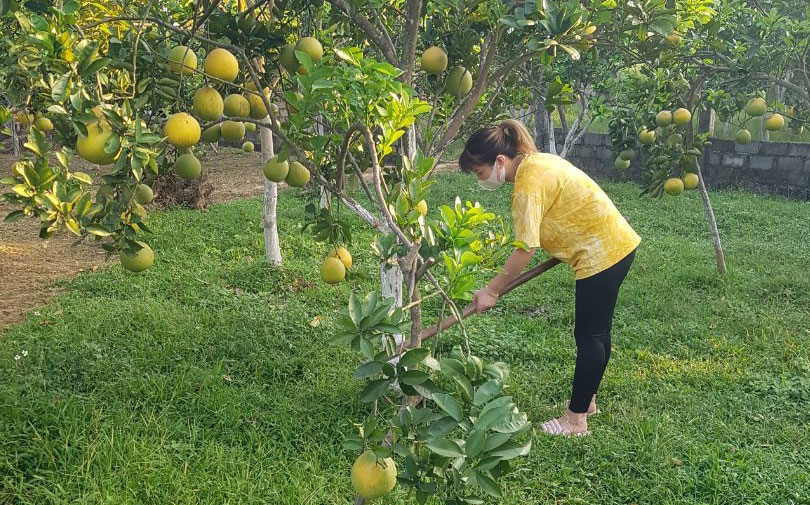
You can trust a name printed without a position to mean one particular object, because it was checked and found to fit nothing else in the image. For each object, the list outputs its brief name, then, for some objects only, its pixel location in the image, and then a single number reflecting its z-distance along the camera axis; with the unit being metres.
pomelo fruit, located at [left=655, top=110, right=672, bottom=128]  4.32
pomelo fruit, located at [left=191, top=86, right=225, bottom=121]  2.09
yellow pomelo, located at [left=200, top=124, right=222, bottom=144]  2.36
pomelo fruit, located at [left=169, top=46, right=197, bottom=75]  2.14
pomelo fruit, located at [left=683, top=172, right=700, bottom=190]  4.11
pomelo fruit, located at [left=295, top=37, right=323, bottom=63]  2.32
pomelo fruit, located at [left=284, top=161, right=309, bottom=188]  2.54
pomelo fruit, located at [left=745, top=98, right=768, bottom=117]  4.58
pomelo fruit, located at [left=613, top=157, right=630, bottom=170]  5.31
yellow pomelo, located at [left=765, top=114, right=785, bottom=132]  5.12
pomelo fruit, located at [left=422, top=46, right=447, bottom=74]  2.69
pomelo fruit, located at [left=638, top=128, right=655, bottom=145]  4.39
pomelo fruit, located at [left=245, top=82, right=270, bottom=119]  2.45
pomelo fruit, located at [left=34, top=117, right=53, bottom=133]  2.44
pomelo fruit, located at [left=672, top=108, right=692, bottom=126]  4.25
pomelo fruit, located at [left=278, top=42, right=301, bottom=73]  2.36
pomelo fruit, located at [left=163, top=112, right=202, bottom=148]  1.96
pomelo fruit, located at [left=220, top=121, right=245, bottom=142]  2.35
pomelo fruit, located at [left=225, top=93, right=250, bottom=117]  2.30
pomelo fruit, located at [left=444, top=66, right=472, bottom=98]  2.86
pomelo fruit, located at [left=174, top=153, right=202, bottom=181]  2.35
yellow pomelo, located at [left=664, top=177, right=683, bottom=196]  4.11
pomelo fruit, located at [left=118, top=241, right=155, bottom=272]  2.31
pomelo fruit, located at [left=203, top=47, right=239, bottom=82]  2.09
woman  2.63
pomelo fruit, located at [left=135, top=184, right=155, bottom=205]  2.35
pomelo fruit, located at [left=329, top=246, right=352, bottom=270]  2.82
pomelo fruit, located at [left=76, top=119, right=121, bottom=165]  1.67
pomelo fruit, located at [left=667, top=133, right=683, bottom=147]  4.21
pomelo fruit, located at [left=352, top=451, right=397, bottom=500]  1.49
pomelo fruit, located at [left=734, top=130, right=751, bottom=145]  6.04
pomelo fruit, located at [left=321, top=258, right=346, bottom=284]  2.74
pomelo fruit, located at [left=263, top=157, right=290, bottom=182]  2.48
